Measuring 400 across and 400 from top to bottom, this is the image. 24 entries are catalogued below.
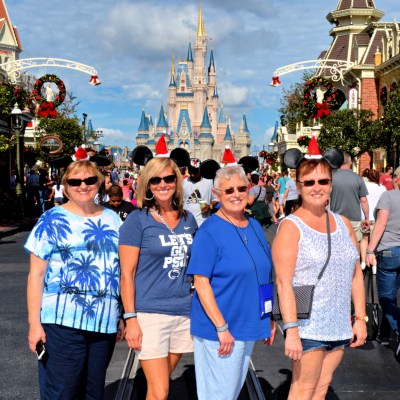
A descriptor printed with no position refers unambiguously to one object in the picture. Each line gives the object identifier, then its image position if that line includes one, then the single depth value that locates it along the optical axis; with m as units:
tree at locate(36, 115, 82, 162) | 40.03
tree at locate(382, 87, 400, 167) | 24.22
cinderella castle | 174.00
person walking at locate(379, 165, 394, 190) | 11.85
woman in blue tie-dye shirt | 3.31
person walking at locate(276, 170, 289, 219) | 19.22
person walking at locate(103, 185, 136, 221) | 7.56
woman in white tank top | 3.24
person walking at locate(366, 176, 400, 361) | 5.86
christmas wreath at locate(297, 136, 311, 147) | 28.67
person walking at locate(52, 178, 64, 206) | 16.61
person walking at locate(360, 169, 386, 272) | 9.12
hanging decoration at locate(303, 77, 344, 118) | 24.58
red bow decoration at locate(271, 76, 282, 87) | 25.60
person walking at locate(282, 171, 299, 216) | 16.33
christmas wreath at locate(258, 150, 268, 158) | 47.17
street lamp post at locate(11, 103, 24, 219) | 21.12
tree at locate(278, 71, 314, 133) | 43.84
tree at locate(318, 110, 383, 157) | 30.64
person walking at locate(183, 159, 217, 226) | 9.46
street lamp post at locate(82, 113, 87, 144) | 42.74
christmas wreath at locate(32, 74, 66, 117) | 26.12
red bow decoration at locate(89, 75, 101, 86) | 26.70
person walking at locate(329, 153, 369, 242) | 7.91
